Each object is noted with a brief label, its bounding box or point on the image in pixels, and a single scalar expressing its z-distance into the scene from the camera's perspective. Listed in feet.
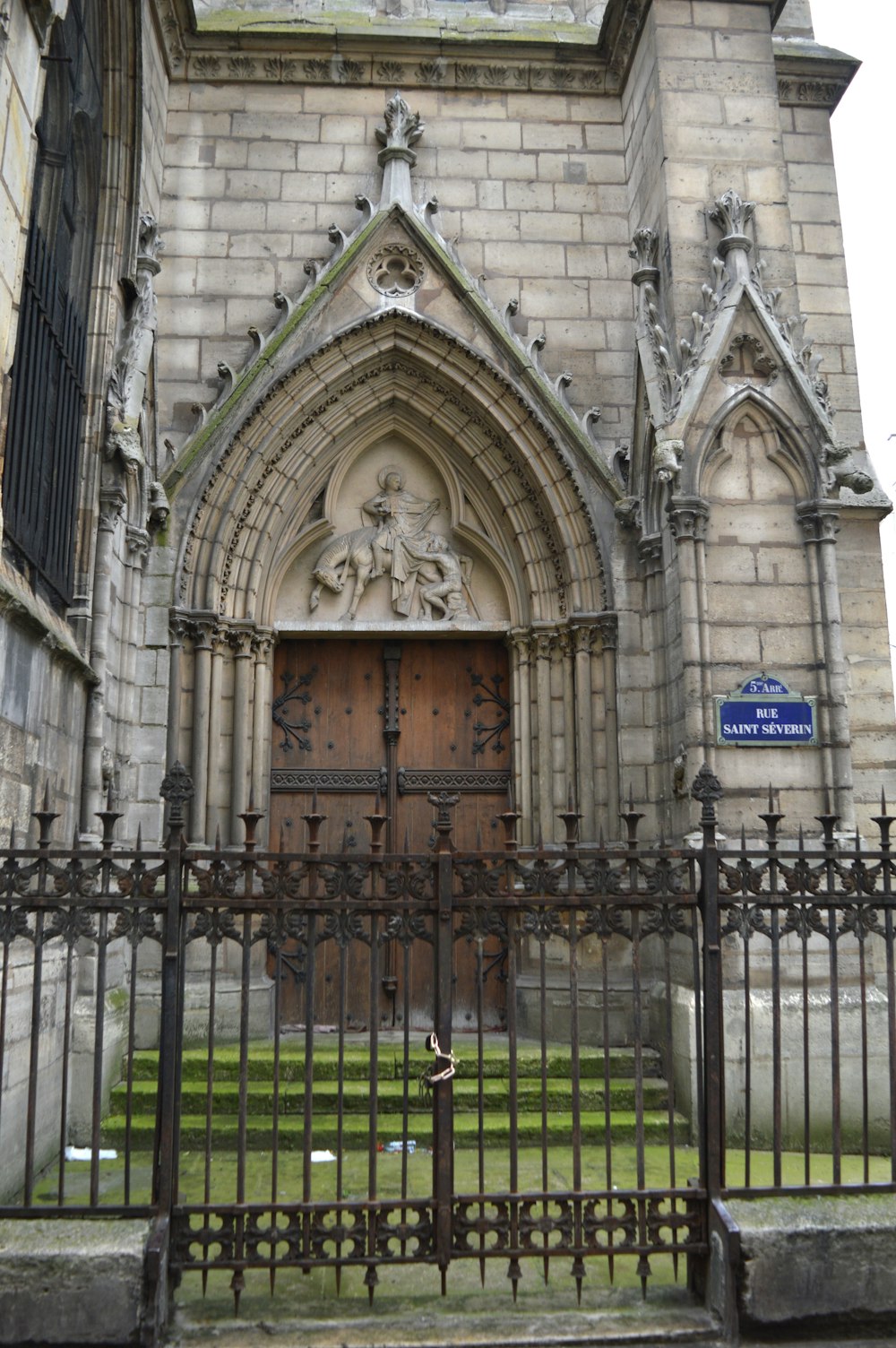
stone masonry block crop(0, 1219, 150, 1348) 12.00
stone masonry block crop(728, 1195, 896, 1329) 12.73
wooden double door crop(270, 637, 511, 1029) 26.68
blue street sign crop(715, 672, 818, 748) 22.21
